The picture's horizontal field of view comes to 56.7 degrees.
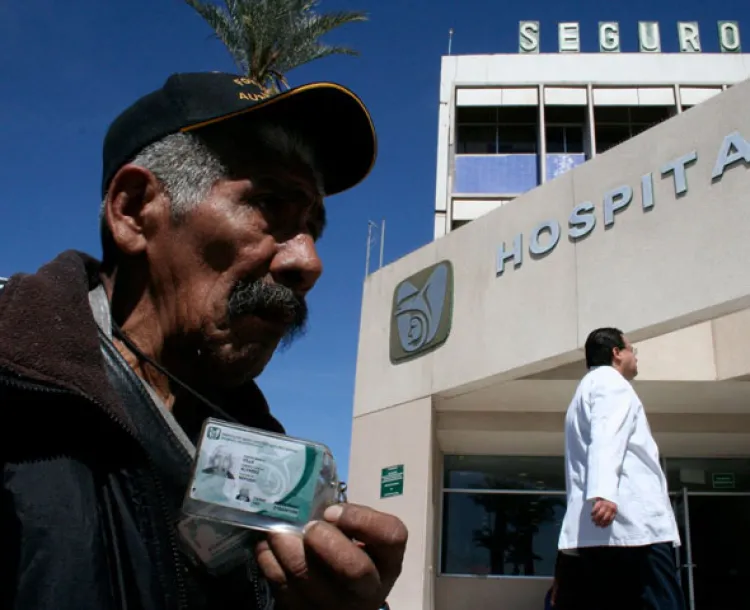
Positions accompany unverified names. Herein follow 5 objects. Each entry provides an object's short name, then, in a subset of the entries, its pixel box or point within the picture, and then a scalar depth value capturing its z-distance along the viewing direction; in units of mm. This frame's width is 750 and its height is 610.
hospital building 6852
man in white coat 3078
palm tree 11828
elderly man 937
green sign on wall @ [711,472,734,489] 11000
